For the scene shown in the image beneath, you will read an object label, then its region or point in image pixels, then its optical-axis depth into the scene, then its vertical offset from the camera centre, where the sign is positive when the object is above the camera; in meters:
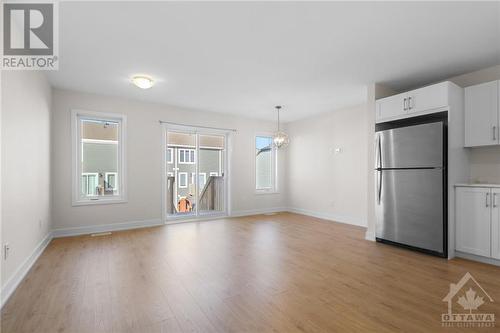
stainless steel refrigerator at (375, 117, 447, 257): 3.25 -0.27
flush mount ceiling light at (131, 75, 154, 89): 3.67 +1.33
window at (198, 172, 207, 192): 5.93 -0.33
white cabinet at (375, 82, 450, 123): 3.27 +0.94
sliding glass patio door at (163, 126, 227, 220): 5.62 -0.15
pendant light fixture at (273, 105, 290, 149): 5.55 +0.66
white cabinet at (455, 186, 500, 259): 2.99 -0.71
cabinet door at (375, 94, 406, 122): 3.69 +0.93
